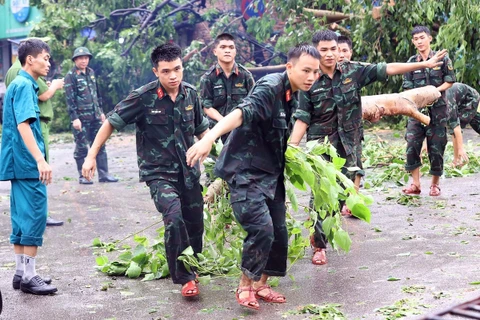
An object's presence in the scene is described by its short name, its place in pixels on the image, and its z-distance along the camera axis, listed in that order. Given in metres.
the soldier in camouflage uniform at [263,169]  5.30
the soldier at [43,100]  8.05
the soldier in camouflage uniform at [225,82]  8.72
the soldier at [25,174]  5.94
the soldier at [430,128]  9.40
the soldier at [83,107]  12.34
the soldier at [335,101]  7.00
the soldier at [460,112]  10.13
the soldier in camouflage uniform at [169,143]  5.71
